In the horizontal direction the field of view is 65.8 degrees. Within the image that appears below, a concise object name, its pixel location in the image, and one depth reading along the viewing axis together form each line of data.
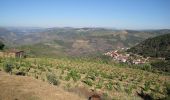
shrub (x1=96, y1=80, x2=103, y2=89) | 13.88
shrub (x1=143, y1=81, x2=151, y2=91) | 15.76
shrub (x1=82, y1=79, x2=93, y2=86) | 14.16
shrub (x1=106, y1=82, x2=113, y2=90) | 14.09
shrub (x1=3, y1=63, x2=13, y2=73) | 13.90
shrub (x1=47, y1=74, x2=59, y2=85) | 11.99
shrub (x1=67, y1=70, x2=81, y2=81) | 14.87
